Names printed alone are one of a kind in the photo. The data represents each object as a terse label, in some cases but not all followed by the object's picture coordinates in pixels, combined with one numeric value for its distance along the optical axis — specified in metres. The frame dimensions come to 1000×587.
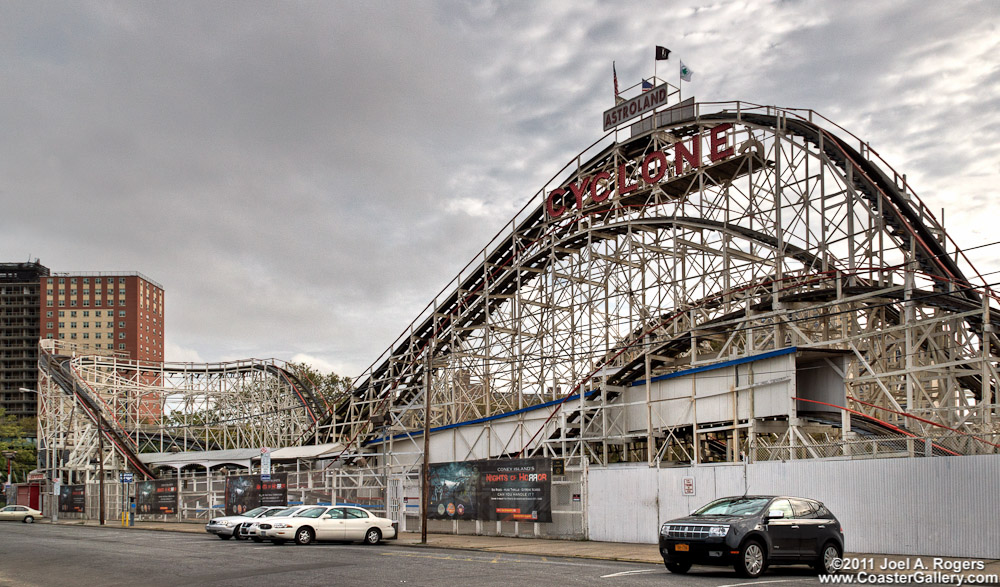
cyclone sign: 35.25
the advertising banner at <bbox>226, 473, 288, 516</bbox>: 41.09
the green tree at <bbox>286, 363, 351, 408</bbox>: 98.21
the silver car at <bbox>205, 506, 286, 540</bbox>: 32.47
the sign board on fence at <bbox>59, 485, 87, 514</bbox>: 57.12
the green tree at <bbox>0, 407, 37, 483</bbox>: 91.40
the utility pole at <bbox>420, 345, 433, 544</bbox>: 28.98
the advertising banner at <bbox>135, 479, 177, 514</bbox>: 49.50
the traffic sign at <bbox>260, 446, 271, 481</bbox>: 38.19
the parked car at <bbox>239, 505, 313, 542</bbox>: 28.79
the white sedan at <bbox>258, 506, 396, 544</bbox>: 27.27
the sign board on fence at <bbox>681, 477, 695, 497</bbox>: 24.36
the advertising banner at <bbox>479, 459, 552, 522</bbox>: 28.56
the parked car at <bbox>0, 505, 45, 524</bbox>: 57.12
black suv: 15.98
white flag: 38.47
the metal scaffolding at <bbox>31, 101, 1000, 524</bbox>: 27.61
